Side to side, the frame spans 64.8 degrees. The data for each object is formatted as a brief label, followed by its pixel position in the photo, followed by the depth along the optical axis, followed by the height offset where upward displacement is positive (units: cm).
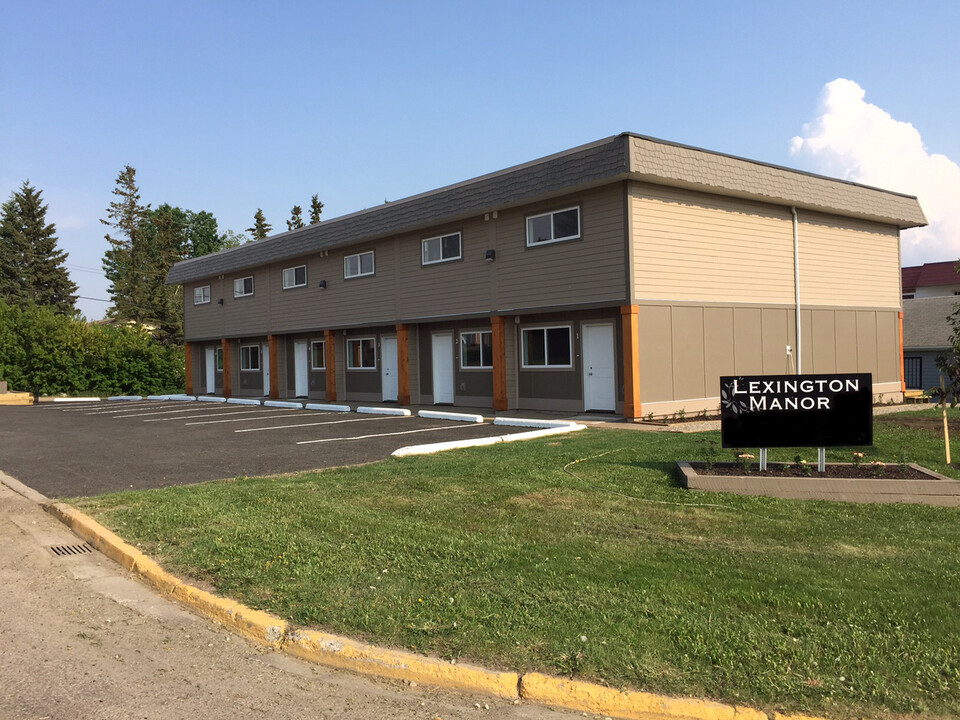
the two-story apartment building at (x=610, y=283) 1767 +231
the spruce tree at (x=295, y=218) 7156 +1485
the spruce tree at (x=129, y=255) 6644 +1127
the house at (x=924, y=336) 3456 +102
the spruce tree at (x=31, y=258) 6675 +1109
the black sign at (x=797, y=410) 895 -59
